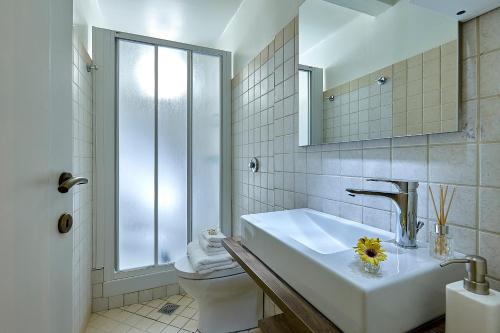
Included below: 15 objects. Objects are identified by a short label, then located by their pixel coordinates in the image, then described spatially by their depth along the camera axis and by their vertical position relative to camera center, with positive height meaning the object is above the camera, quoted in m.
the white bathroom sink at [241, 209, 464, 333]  0.52 -0.28
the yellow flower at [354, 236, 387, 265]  0.62 -0.22
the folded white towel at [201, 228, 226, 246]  1.71 -0.49
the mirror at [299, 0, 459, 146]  0.77 +0.36
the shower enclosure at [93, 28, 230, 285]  2.04 +0.14
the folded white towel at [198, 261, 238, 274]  1.58 -0.65
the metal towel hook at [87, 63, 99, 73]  1.88 +0.74
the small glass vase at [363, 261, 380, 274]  0.59 -0.24
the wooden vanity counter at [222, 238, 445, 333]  0.58 -0.36
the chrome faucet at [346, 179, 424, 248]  0.77 -0.14
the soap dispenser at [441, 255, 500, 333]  0.47 -0.27
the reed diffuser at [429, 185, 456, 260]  0.67 -0.20
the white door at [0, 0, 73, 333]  0.48 +0.01
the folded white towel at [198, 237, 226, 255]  1.70 -0.56
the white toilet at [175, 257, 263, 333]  1.60 -0.89
